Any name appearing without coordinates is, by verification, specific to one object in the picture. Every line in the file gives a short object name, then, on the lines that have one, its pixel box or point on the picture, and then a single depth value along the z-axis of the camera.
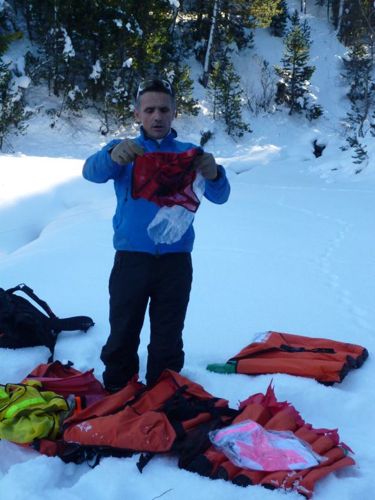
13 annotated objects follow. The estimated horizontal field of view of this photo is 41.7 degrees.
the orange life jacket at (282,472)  1.73
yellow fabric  2.03
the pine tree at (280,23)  21.62
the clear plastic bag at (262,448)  1.80
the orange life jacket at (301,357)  2.68
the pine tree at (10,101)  12.68
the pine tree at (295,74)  17.75
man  2.28
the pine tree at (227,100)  17.19
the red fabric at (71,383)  2.41
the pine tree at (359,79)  18.80
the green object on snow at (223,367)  2.78
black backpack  3.02
